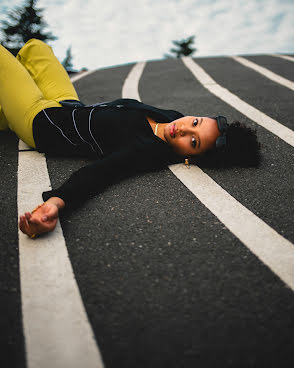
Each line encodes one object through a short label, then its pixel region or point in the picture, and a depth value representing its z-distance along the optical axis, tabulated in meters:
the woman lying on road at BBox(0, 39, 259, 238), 2.46
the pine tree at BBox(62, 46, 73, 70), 36.12
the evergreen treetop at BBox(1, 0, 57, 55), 28.24
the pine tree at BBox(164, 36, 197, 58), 40.81
